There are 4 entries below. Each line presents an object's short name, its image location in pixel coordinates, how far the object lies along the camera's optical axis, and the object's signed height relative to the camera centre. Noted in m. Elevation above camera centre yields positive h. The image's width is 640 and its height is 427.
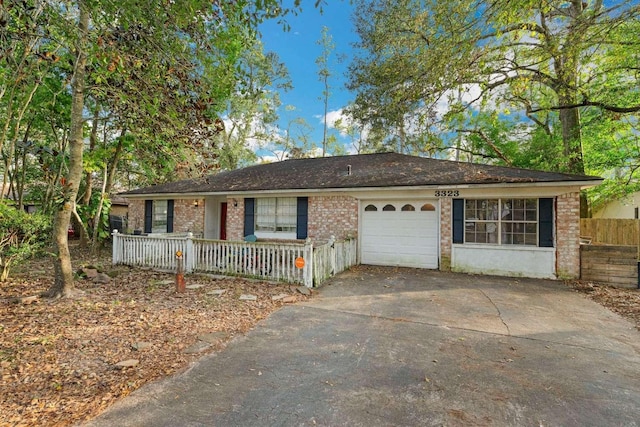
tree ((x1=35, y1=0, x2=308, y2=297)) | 3.55 +2.45
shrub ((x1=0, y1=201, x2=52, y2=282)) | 6.61 -0.40
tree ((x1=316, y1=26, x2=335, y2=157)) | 23.84 +13.00
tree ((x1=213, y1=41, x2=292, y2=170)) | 20.86 +8.17
